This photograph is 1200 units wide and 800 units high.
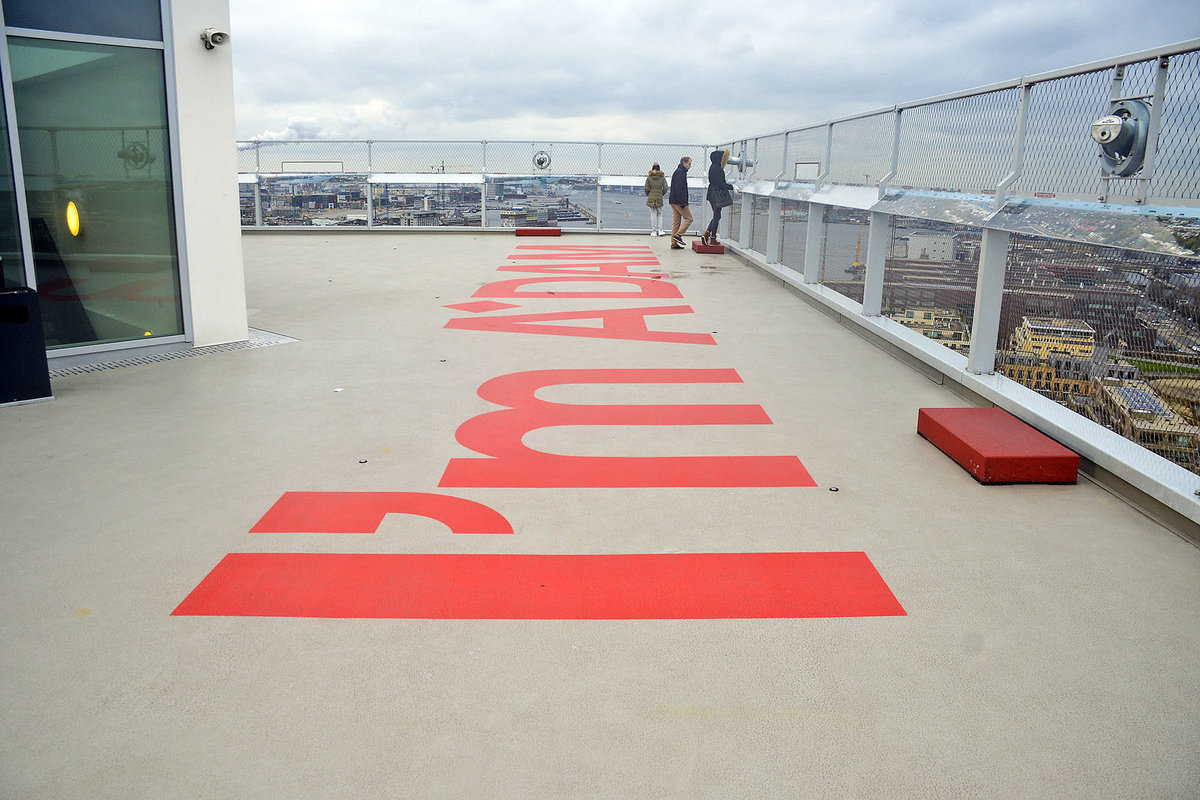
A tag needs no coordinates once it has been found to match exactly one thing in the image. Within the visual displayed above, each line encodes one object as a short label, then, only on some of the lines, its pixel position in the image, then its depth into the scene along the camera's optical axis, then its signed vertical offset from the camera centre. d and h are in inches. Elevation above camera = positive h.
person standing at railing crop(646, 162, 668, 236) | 725.9 +28.0
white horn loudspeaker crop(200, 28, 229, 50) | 259.6 +51.9
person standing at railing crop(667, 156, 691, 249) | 623.8 +14.0
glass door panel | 241.4 +6.2
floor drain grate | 250.0 -44.2
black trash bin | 207.9 -34.0
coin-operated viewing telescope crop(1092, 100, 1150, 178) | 153.3 +17.4
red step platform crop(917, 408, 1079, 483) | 163.2 -41.7
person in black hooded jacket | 609.0 +25.1
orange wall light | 251.0 -3.4
